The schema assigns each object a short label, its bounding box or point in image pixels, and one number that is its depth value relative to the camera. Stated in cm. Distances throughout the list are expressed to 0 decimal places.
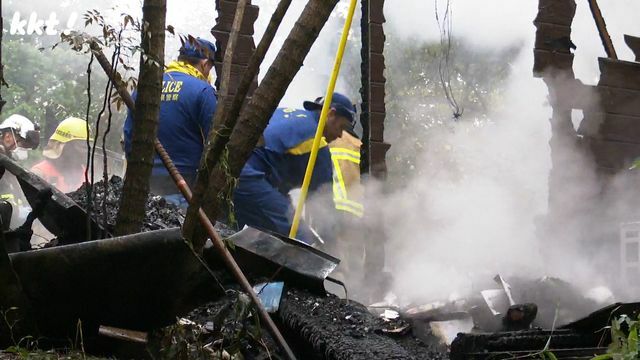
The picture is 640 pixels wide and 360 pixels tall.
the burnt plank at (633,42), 946
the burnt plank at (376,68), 847
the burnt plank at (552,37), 931
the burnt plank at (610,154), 944
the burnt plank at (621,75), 934
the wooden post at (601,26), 907
